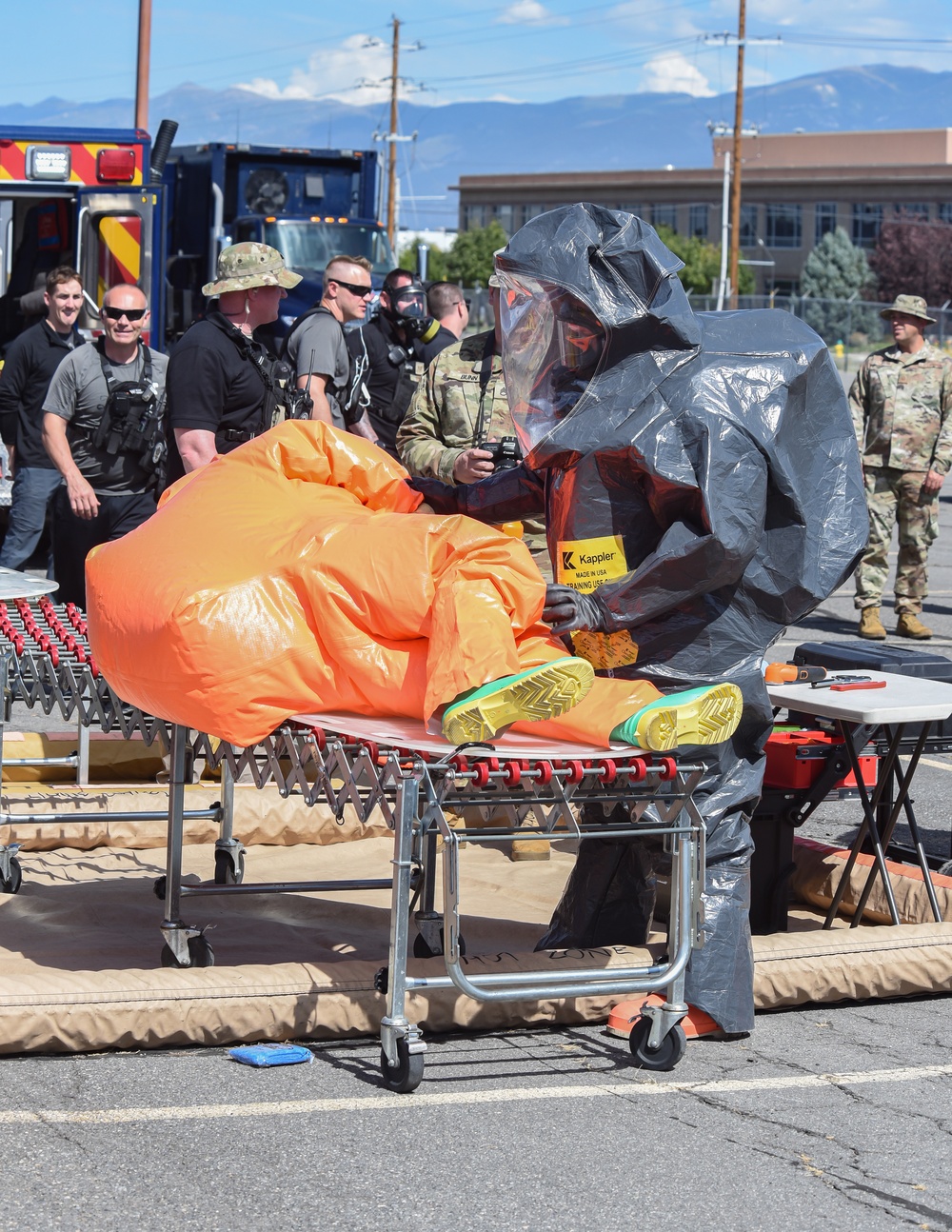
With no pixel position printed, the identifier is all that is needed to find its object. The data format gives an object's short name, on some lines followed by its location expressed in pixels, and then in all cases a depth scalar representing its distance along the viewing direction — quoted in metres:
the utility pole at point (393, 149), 101.59
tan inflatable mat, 8.05
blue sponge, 8.04
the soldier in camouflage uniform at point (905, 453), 21.62
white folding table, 9.34
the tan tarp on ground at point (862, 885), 10.54
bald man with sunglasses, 14.15
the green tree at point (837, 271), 141.37
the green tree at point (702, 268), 138.37
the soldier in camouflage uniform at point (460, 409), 13.08
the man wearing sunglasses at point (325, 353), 15.50
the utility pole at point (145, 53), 37.03
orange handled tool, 9.96
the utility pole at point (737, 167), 85.75
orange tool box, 10.10
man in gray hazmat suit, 8.09
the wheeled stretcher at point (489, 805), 7.38
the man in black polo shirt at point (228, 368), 12.98
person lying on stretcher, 7.38
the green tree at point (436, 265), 137.62
